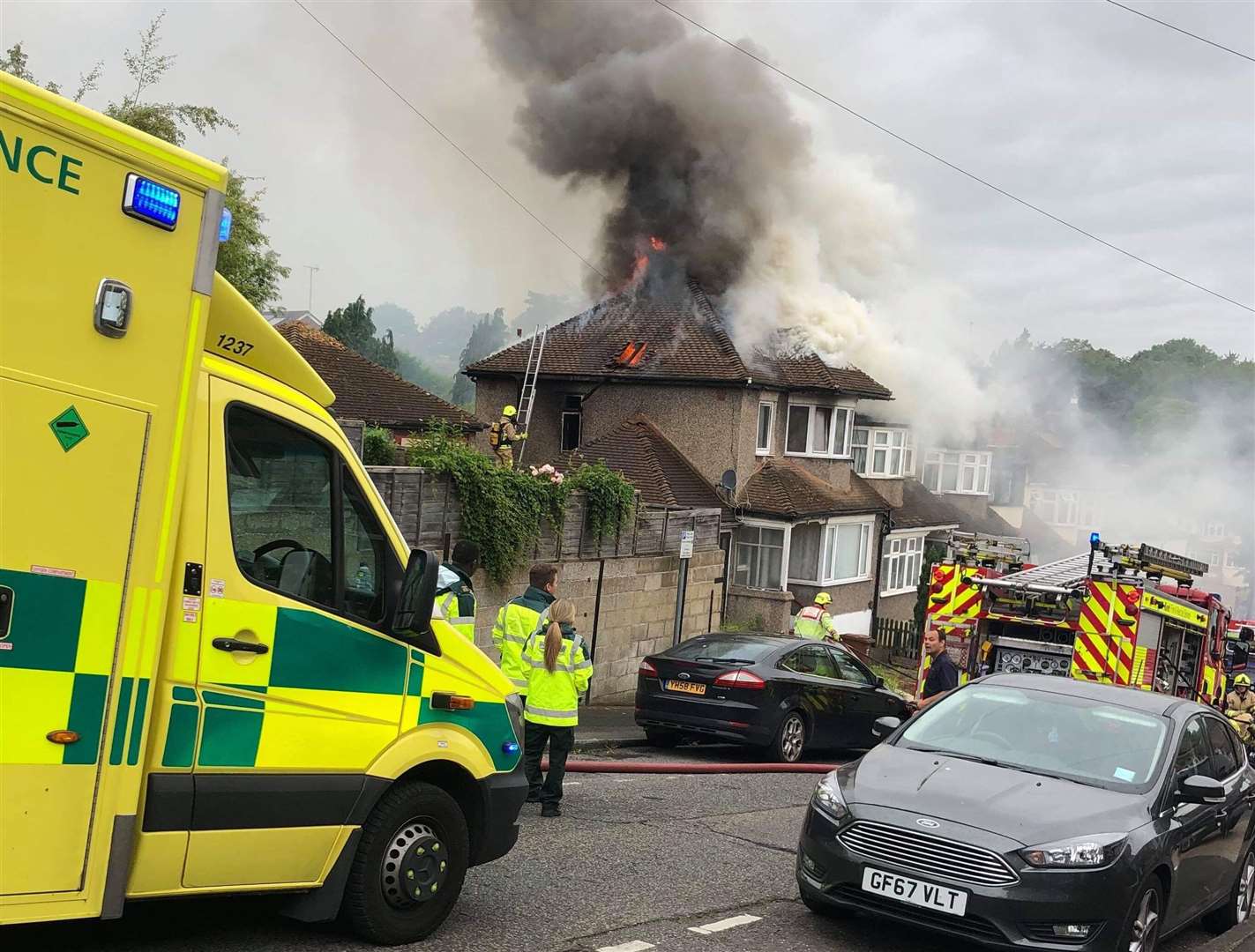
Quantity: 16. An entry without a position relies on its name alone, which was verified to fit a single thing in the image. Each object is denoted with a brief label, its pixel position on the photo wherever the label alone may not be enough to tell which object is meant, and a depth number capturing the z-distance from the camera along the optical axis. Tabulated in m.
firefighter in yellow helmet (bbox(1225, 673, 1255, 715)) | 16.31
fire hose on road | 11.75
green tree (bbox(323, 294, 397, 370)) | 66.19
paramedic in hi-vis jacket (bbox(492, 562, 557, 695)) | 9.17
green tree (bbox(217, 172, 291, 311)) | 23.25
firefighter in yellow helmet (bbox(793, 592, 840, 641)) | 16.38
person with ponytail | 8.82
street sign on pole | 17.28
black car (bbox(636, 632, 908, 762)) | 13.39
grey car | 6.20
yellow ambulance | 4.38
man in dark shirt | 13.02
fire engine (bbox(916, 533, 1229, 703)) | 15.59
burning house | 31.58
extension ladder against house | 33.78
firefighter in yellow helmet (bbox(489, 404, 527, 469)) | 18.66
